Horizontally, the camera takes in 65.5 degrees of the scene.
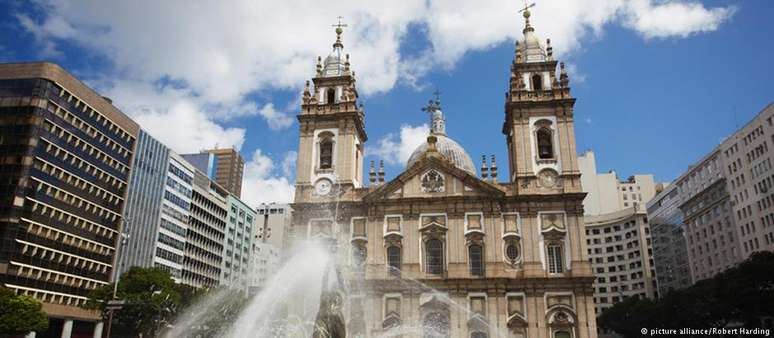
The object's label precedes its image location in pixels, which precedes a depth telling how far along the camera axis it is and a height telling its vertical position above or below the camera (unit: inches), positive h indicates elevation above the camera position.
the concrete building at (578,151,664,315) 3462.1 +644.3
